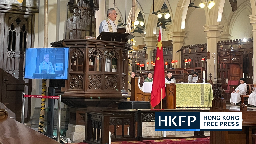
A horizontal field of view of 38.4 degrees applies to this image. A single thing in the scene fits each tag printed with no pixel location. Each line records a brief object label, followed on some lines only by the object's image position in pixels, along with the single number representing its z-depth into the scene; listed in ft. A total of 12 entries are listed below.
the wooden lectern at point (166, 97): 31.04
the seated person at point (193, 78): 53.61
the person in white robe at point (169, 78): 44.00
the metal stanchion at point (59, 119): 17.17
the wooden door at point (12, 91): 26.40
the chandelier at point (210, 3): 52.57
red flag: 21.79
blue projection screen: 20.25
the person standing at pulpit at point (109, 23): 22.84
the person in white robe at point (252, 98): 50.27
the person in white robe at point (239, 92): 55.26
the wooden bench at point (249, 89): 51.78
